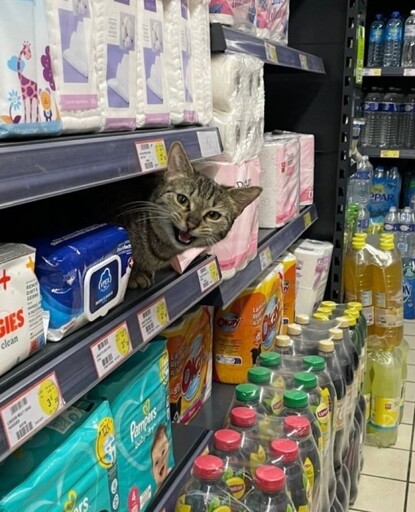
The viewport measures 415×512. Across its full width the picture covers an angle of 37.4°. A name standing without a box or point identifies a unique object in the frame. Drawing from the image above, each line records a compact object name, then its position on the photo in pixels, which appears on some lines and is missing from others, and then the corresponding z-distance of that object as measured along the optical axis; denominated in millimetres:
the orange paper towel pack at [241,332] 1946
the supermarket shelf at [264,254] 1565
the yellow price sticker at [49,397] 804
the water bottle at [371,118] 4362
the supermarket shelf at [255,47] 1468
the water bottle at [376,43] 4355
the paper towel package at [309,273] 2508
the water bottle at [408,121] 4414
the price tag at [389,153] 4230
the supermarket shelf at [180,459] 1275
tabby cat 1280
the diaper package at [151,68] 1088
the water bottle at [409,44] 4180
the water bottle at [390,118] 4328
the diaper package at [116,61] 960
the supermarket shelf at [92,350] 769
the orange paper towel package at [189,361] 1600
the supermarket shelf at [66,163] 719
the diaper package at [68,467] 827
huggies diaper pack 777
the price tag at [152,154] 1045
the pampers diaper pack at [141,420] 1113
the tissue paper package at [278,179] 2027
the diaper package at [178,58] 1214
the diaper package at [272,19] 1856
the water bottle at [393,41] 4270
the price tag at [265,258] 1883
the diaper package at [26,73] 725
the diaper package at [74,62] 839
